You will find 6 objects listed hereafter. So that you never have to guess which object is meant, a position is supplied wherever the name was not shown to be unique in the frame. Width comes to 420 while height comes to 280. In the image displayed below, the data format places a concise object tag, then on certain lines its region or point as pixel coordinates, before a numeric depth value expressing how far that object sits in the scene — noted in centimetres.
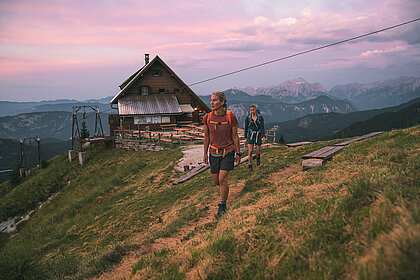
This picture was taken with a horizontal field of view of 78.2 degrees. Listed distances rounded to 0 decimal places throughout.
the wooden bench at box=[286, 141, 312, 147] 1302
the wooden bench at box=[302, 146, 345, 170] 728
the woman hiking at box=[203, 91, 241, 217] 578
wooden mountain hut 3391
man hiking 939
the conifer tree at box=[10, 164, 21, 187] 3015
